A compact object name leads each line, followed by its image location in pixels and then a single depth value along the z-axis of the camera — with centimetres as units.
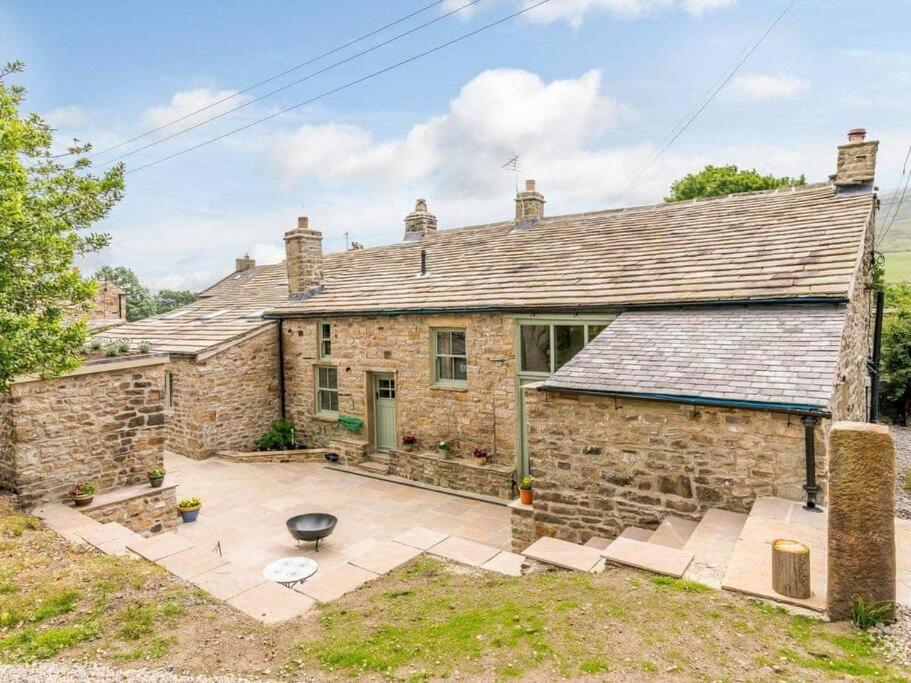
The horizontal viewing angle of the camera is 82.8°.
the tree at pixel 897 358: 2289
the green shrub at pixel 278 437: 1517
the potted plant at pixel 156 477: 917
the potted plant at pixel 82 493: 812
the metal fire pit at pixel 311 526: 823
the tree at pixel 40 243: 534
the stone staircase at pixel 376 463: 1321
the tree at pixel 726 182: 2744
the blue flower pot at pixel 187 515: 971
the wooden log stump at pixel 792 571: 414
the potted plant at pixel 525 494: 846
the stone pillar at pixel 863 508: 365
